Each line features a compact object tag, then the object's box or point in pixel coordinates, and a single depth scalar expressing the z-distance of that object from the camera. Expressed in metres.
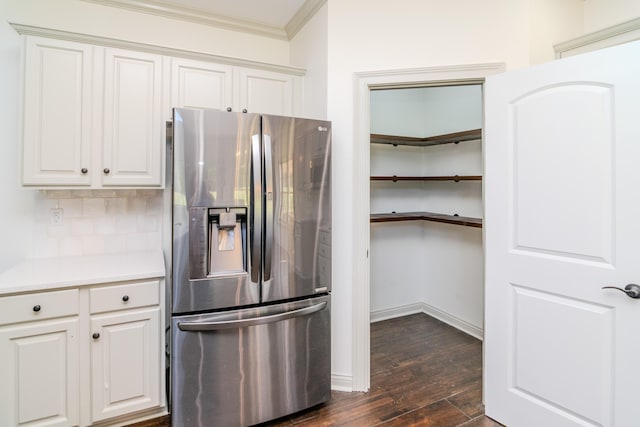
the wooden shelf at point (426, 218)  2.93
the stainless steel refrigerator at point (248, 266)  1.69
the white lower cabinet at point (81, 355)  1.60
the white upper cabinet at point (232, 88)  2.16
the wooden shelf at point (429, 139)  2.94
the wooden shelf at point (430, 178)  2.91
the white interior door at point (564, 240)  1.48
